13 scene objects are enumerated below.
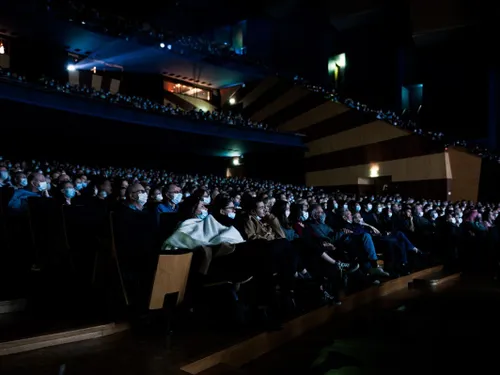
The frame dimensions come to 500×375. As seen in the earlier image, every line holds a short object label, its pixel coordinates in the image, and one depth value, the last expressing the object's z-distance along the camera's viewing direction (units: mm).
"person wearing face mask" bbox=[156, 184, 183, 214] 3525
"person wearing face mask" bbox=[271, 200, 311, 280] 3300
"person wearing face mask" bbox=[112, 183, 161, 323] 2246
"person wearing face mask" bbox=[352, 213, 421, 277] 4711
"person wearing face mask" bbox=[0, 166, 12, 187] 4041
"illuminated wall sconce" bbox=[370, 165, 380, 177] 12164
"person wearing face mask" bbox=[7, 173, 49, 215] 2747
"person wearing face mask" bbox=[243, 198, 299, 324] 2650
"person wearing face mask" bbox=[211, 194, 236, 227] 3146
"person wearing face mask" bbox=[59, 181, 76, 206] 3756
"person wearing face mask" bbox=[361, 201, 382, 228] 5952
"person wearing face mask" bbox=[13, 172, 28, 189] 3438
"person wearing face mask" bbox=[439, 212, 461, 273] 5699
